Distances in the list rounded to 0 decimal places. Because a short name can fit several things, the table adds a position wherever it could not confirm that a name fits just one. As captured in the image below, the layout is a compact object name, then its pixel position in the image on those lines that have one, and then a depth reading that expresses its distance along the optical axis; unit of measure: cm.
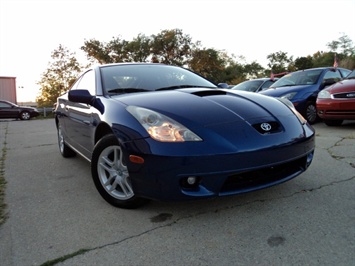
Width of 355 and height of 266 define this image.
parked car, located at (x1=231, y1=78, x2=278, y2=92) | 936
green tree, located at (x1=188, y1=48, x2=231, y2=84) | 3422
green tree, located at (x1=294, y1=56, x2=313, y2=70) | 6345
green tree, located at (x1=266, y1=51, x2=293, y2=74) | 7025
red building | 2738
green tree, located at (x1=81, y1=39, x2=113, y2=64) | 3362
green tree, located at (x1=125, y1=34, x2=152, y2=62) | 3417
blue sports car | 195
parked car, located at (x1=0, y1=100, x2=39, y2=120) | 1775
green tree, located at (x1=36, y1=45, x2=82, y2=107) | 3209
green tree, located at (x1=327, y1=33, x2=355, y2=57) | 6650
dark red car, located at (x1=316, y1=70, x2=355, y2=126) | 537
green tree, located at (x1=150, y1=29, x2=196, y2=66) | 3409
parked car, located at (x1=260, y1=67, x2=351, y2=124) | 661
